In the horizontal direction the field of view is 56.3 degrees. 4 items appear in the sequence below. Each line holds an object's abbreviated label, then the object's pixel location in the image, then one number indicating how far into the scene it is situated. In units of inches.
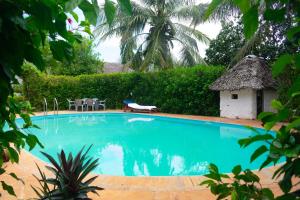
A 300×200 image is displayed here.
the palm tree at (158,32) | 797.9
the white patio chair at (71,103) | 837.6
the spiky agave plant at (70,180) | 138.4
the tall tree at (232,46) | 747.8
